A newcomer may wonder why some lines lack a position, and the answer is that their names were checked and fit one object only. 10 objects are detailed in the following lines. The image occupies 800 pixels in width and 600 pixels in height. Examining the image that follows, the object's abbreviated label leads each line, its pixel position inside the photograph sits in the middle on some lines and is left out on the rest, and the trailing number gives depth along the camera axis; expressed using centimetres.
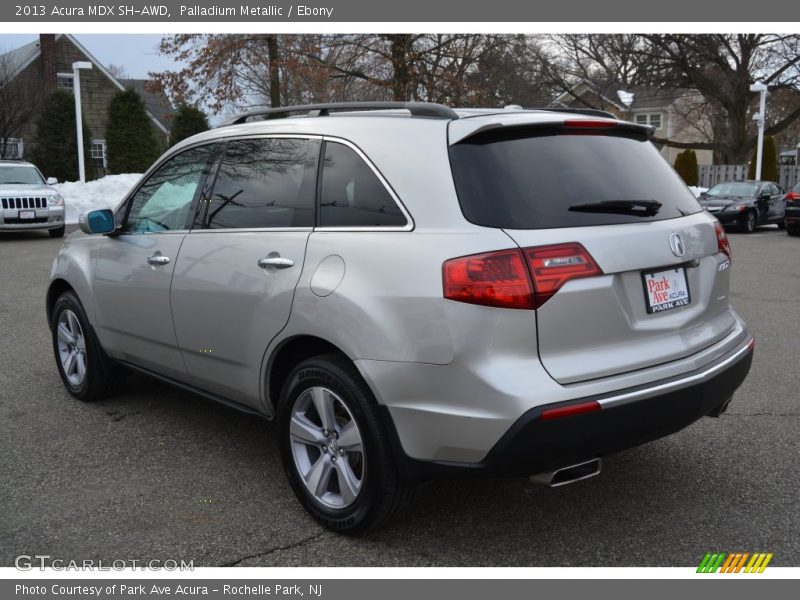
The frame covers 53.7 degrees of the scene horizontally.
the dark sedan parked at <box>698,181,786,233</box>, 1995
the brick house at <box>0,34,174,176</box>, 3928
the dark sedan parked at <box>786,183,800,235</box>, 1883
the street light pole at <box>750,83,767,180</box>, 2815
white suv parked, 1652
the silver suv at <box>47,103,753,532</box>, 287
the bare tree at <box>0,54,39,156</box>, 3544
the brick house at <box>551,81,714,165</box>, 4144
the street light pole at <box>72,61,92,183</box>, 2488
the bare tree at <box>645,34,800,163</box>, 3369
